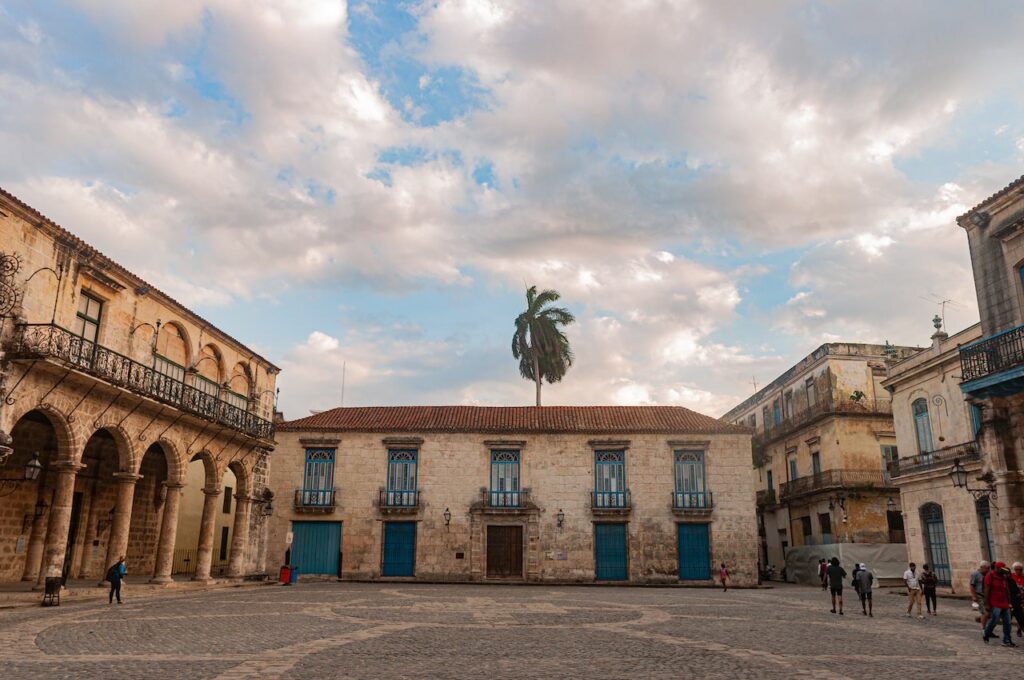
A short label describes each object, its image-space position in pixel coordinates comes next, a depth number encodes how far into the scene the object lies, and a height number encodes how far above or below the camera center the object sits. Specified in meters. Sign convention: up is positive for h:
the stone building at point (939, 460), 22.98 +2.27
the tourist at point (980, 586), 13.45 -1.11
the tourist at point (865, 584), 17.41 -1.36
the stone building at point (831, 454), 35.97 +3.84
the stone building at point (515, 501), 32.19 +1.11
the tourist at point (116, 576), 17.56 -1.23
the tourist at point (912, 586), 17.28 -1.38
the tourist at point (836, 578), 17.77 -1.24
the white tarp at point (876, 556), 31.81 -1.27
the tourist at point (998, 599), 12.23 -1.20
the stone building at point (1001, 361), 17.58 +4.06
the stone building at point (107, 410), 17.55 +3.28
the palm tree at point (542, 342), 45.97 +11.51
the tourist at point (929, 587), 17.75 -1.44
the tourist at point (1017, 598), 12.81 -1.23
